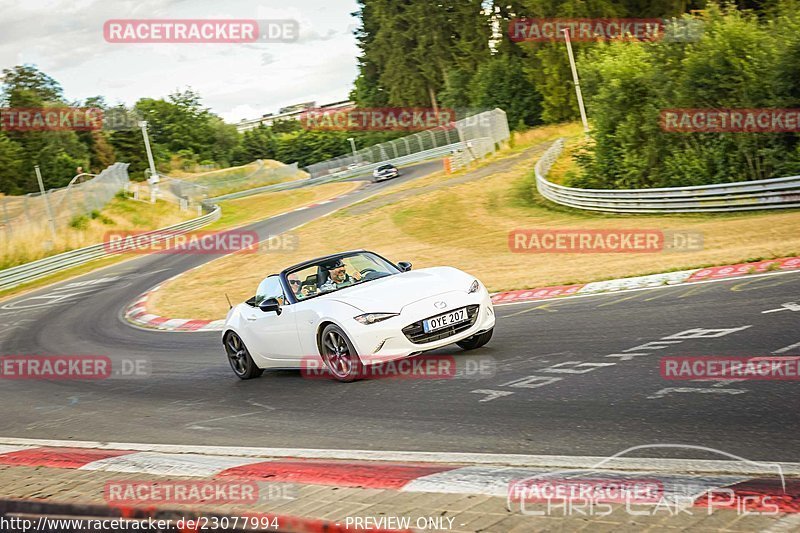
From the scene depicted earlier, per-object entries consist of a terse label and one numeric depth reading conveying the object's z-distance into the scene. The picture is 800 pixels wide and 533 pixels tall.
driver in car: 10.49
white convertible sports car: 9.32
